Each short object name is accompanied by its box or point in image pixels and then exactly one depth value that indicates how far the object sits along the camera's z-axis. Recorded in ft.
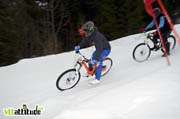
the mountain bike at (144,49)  35.91
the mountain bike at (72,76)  30.50
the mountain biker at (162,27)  34.37
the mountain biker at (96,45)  29.84
